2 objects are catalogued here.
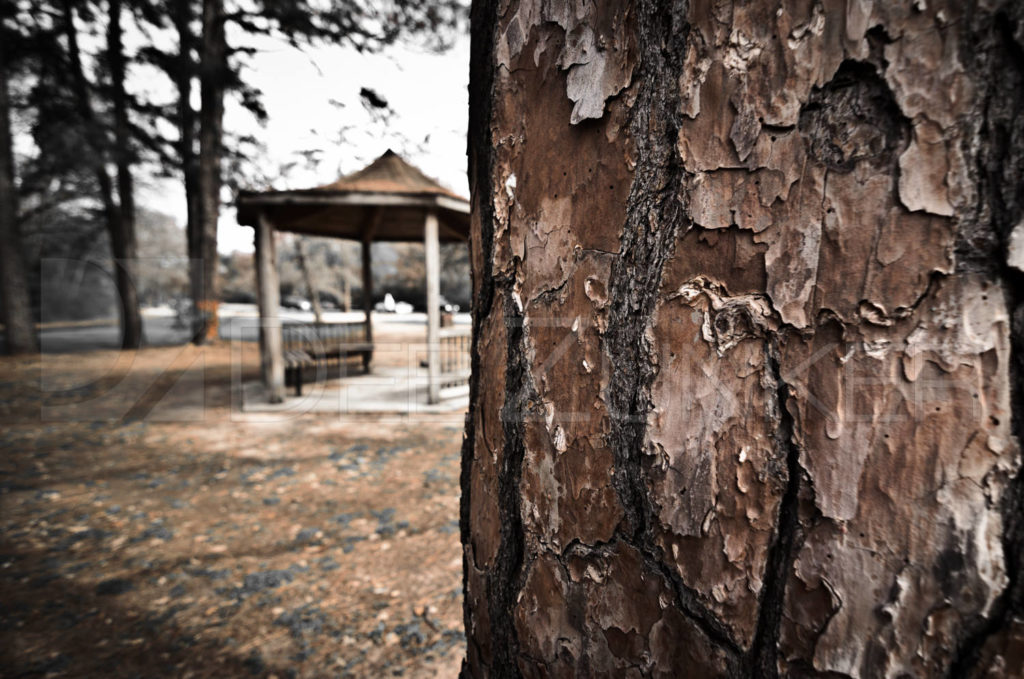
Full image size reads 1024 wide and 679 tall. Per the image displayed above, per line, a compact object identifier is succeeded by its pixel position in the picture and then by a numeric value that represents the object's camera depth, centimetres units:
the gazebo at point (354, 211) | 608
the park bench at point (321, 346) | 705
